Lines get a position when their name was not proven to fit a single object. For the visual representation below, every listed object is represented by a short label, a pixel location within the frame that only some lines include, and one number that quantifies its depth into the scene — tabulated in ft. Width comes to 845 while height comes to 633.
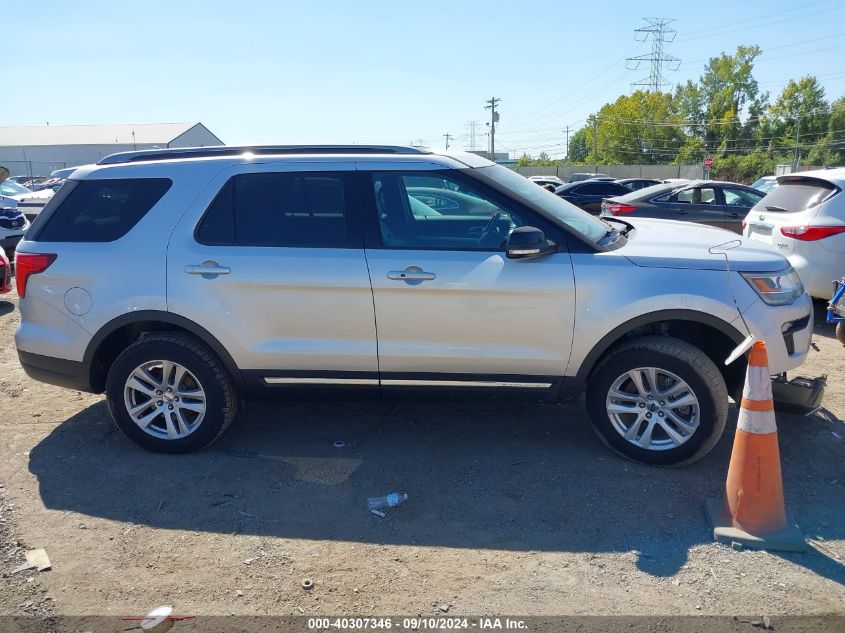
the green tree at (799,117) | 240.94
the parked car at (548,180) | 105.02
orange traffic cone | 11.00
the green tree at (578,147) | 354.19
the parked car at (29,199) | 51.13
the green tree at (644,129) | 290.56
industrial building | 223.10
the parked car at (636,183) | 76.65
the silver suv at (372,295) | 13.00
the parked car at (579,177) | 138.21
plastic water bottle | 12.48
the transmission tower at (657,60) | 288.06
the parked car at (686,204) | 37.88
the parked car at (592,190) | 64.06
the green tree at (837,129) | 229.86
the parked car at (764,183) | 65.87
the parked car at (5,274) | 28.93
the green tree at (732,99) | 262.67
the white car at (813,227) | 22.20
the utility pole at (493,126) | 221.46
